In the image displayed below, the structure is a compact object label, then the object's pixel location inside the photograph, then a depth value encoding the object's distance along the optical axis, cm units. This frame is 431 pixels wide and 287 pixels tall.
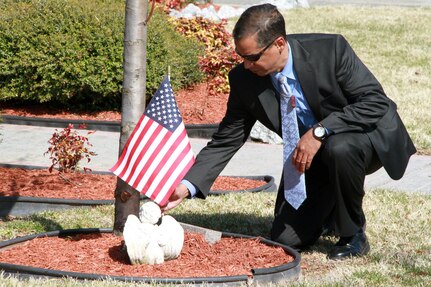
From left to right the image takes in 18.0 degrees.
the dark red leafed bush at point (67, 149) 1110
